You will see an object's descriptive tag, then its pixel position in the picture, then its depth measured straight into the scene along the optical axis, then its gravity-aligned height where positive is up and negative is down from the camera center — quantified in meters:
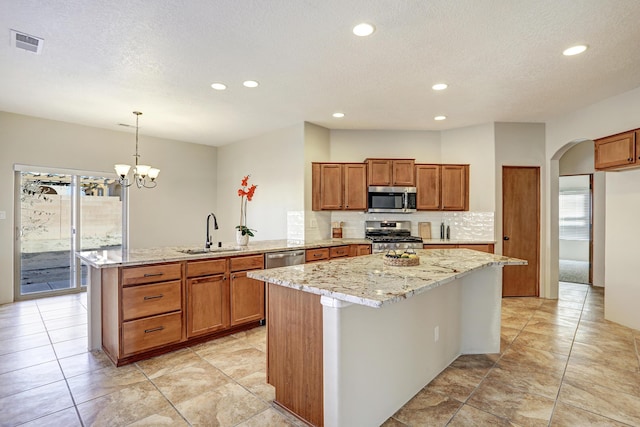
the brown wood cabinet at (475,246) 4.84 -0.48
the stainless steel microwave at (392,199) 5.18 +0.23
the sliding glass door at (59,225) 4.93 -0.20
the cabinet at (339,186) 5.14 +0.43
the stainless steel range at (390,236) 4.91 -0.37
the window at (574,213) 6.82 +0.01
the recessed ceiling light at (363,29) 2.45 +1.41
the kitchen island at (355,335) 1.75 -0.76
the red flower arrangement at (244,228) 4.00 -0.17
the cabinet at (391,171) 5.14 +0.67
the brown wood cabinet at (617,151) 3.47 +0.70
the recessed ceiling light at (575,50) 2.79 +1.42
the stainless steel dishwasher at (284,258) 3.84 -0.55
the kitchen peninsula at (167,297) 2.82 -0.81
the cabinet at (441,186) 5.18 +0.44
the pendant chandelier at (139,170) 4.04 +0.54
